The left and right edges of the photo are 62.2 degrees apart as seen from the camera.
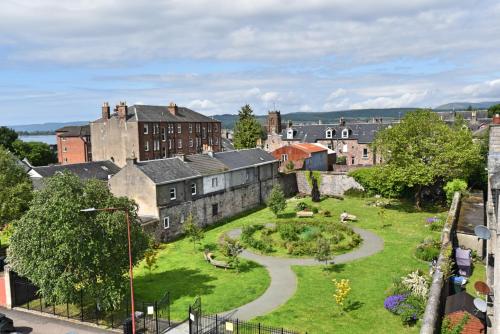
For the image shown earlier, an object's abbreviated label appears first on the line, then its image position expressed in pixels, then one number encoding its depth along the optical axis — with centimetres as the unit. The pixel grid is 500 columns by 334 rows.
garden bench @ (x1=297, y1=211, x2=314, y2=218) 5191
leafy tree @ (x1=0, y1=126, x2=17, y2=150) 9588
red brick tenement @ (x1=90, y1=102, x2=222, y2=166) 7394
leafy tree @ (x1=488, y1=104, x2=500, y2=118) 12566
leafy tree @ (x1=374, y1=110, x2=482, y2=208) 4778
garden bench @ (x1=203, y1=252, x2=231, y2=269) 3456
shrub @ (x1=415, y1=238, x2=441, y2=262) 3444
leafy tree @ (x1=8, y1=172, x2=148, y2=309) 2359
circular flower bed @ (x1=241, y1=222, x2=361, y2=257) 3850
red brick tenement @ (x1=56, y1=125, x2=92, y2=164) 9569
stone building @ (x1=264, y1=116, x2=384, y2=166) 8669
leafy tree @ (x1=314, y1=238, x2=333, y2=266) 3362
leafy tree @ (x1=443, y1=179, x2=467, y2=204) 4816
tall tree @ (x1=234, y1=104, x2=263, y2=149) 9212
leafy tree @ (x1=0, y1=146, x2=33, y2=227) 3850
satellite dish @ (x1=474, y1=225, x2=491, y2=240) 2120
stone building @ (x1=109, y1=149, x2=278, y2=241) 4328
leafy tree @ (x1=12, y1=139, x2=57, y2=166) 9629
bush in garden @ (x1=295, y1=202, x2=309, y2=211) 5522
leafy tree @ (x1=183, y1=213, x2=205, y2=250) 4050
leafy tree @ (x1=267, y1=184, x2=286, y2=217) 5069
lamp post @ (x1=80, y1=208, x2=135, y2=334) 2091
